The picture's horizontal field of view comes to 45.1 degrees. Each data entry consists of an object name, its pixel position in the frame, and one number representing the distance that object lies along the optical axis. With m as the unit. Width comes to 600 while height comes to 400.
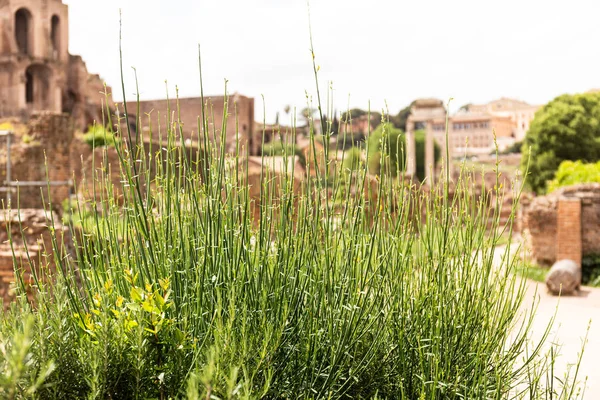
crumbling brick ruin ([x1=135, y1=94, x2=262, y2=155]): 22.83
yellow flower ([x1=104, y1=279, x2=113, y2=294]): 1.89
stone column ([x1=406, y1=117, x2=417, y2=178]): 27.85
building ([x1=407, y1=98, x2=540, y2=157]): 72.88
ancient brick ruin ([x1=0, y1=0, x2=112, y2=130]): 31.16
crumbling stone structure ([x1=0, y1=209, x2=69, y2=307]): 4.88
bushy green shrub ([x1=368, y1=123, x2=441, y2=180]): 36.79
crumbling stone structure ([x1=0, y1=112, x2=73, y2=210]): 10.04
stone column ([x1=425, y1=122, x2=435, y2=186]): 26.02
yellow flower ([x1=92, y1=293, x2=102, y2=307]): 1.87
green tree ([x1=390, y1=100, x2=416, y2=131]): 56.52
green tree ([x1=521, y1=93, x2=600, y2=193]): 24.12
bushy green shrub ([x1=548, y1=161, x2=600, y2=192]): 13.89
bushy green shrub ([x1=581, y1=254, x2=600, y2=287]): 9.88
